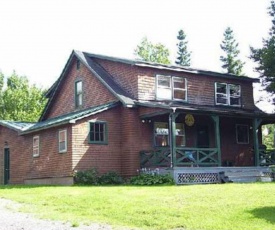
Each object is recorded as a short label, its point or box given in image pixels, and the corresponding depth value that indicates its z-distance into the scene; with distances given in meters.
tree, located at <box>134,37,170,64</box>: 44.51
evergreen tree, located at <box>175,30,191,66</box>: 48.57
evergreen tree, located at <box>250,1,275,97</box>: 25.81
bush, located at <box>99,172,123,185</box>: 17.87
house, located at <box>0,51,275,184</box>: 18.29
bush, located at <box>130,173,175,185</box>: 16.59
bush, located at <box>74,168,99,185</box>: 17.56
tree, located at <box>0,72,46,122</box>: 40.63
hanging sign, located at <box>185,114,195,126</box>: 19.75
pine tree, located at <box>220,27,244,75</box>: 46.88
